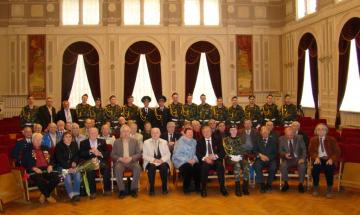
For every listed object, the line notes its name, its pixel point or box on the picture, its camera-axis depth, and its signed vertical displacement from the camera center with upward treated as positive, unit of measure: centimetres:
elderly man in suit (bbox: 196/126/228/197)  675 -73
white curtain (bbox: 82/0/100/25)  1477 +383
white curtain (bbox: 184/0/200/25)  1497 +384
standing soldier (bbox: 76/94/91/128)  997 +11
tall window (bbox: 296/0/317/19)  1302 +355
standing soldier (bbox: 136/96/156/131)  973 -1
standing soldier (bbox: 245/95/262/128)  1020 +1
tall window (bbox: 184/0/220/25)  1498 +384
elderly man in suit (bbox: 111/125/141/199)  674 -73
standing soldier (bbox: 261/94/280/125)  1040 +1
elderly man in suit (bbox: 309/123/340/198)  661 -72
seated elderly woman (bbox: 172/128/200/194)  687 -80
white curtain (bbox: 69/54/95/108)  1473 +113
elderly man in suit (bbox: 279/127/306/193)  686 -72
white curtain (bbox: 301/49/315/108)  1325 +80
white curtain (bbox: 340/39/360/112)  1068 +70
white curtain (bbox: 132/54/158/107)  1481 +111
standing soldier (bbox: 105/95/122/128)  984 +5
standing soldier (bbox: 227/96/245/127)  1001 -4
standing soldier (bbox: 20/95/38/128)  971 +3
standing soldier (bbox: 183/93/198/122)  994 +8
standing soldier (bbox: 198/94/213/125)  1001 +3
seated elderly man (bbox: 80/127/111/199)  687 -65
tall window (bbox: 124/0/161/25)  1479 +382
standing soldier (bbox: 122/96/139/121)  986 +10
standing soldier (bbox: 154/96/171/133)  969 -4
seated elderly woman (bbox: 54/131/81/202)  649 -77
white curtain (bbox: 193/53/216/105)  1498 +109
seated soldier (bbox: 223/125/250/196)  675 -74
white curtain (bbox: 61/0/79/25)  1472 +383
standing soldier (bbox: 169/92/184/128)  984 +6
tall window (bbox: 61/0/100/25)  1472 +383
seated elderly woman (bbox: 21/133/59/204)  639 -86
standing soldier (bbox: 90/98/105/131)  994 +3
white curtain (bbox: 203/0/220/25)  1507 +386
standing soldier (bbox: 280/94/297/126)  1007 +0
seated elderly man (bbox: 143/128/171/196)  691 -76
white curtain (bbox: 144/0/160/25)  1488 +383
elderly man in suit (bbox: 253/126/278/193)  694 -76
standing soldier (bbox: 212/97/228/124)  997 +4
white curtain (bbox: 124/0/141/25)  1478 +382
